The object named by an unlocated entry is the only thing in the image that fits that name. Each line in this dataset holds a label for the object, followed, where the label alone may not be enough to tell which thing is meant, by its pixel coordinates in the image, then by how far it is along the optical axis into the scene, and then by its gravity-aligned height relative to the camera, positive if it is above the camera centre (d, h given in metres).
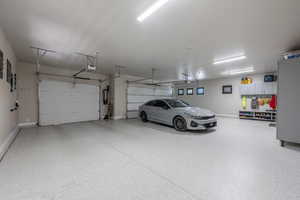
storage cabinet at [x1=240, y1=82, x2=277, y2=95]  7.13 +0.66
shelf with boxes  7.08 -0.90
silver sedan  4.55 -0.63
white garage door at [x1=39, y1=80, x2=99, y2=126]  5.89 -0.17
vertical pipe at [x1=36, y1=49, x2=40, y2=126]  5.69 +0.23
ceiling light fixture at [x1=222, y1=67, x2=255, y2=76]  6.66 +1.60
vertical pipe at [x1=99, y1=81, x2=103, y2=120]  7.65 +0.00
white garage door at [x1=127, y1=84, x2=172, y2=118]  8.55 +0.30
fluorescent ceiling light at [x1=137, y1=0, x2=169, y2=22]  2.01 +1.54
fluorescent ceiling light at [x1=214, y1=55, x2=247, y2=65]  4.74 +1.58
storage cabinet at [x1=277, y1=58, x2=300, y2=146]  3.10 -0.03
